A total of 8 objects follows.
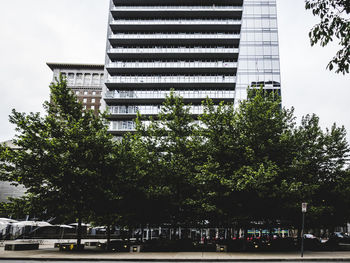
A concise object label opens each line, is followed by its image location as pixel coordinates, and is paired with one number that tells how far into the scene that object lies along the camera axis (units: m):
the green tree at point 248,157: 19.98
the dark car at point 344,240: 37.75
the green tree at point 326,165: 25.78
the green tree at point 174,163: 23.02
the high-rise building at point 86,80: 105.12
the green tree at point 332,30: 7.38
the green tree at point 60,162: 19.50
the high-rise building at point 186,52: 56.78
